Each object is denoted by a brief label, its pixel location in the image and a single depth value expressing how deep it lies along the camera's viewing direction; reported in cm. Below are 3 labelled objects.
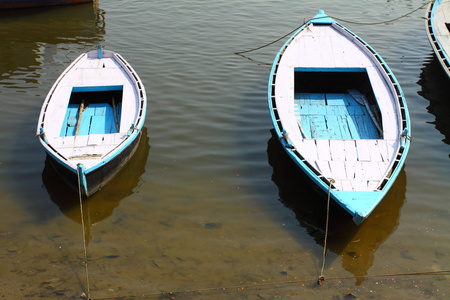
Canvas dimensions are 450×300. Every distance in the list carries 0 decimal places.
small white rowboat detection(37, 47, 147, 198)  809
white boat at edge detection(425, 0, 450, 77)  1213
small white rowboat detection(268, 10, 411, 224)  762
